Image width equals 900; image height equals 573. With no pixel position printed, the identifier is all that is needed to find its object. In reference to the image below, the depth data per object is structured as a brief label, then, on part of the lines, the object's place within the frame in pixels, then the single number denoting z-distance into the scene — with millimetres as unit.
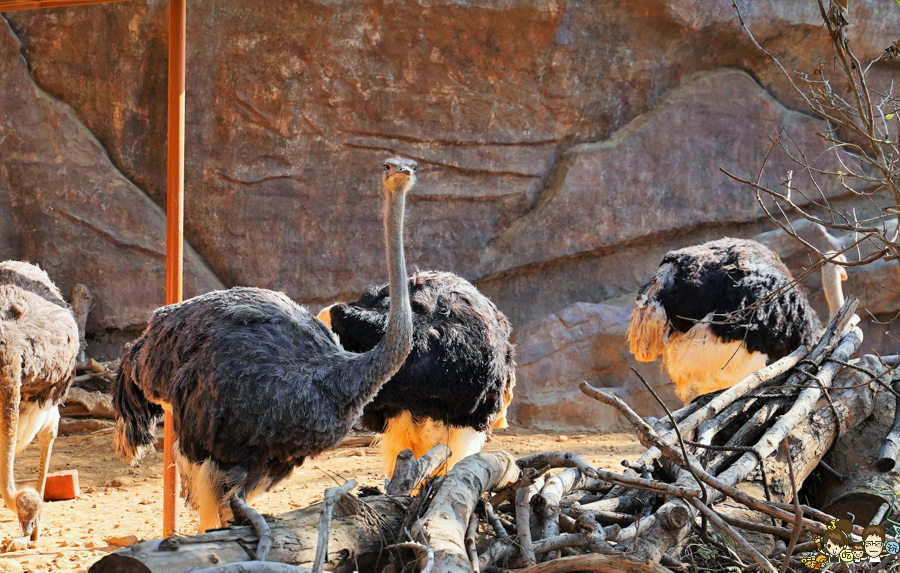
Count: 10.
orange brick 11891
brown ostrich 9844
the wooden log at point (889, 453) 7625
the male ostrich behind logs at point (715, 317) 11937
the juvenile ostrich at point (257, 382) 7465
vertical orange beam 9172
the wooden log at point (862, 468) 7184
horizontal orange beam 9109
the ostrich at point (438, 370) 9609
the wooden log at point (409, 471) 6230
